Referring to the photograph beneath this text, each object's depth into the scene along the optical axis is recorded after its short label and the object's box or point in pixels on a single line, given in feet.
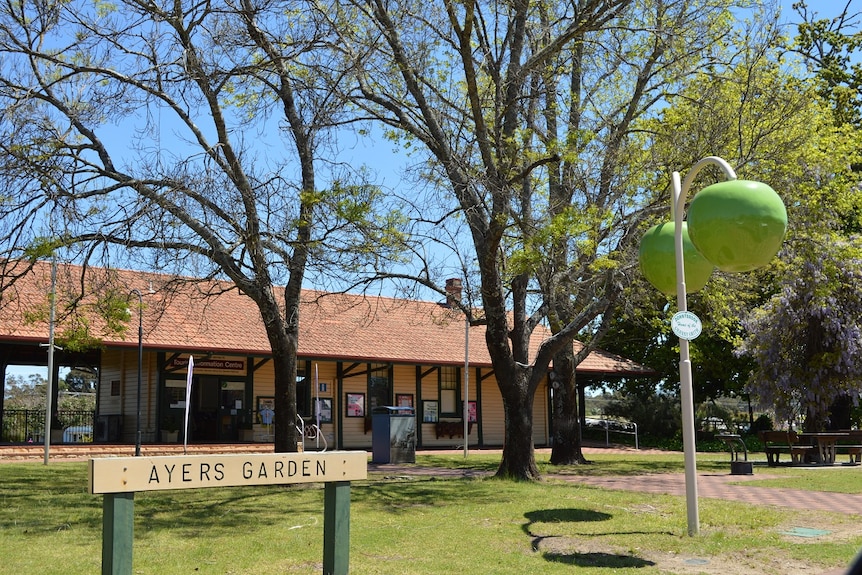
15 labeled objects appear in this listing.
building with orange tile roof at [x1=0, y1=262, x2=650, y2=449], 80.33
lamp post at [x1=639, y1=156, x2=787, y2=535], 22.17
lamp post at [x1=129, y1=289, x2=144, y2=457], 62.85
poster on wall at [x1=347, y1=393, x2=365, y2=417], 94.48
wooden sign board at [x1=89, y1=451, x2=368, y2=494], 18.67
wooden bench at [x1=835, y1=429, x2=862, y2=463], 67.56
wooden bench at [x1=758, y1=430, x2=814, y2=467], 67.72
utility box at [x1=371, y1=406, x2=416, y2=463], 65.41
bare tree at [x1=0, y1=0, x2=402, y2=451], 39.24
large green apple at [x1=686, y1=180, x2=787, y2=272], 22.17
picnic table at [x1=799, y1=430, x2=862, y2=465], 66.74
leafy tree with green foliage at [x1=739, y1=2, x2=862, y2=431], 60.49
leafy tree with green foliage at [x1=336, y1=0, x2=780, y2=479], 42.19
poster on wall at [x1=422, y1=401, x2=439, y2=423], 99.81
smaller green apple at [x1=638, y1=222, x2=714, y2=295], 29.96
